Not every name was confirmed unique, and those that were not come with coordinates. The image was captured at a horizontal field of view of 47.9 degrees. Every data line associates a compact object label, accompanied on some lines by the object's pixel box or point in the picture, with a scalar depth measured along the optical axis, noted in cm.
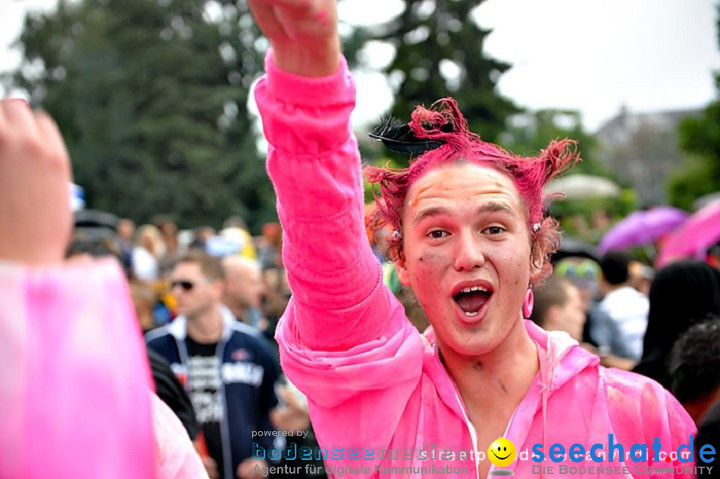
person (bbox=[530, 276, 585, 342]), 428
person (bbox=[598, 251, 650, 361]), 530
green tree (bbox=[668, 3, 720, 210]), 1817
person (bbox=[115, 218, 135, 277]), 980
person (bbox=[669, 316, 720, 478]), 284
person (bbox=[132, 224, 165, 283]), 938
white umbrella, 1920
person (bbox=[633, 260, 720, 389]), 372
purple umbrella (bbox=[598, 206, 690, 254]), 1048
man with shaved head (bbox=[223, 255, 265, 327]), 613
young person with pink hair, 177
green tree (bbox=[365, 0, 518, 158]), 1654
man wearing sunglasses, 470
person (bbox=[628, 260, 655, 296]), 737
